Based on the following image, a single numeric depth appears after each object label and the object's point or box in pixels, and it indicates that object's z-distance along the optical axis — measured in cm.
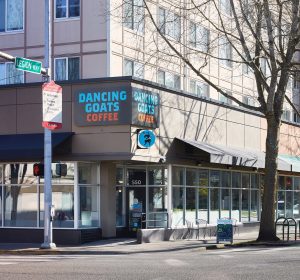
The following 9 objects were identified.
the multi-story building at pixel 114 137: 2422
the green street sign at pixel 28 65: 2070
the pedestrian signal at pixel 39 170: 2242
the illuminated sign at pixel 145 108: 2395
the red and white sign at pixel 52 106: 2192
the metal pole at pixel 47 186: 2198
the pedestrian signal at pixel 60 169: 2222
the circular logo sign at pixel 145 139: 2406
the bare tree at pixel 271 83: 2333
